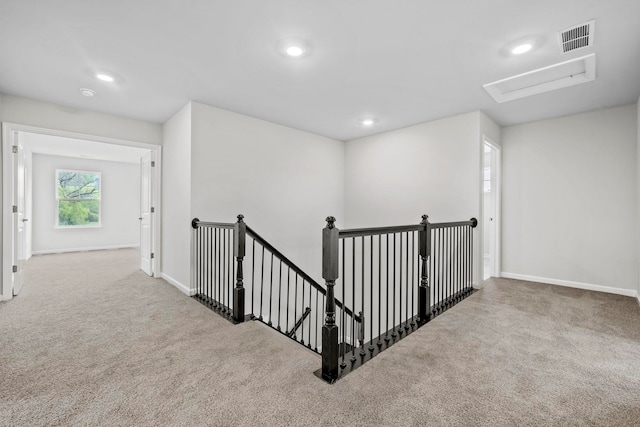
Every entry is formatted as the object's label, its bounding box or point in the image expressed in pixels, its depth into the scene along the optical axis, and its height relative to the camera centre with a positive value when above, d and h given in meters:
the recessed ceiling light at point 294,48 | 2.27 +1.34
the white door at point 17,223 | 3.42 -0.13
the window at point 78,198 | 6.95 +0.35
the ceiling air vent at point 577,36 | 2.08 +1.33
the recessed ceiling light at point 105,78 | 2.81 +1.33
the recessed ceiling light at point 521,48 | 2.31 +1.34
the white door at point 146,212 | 4.39 +0.01
